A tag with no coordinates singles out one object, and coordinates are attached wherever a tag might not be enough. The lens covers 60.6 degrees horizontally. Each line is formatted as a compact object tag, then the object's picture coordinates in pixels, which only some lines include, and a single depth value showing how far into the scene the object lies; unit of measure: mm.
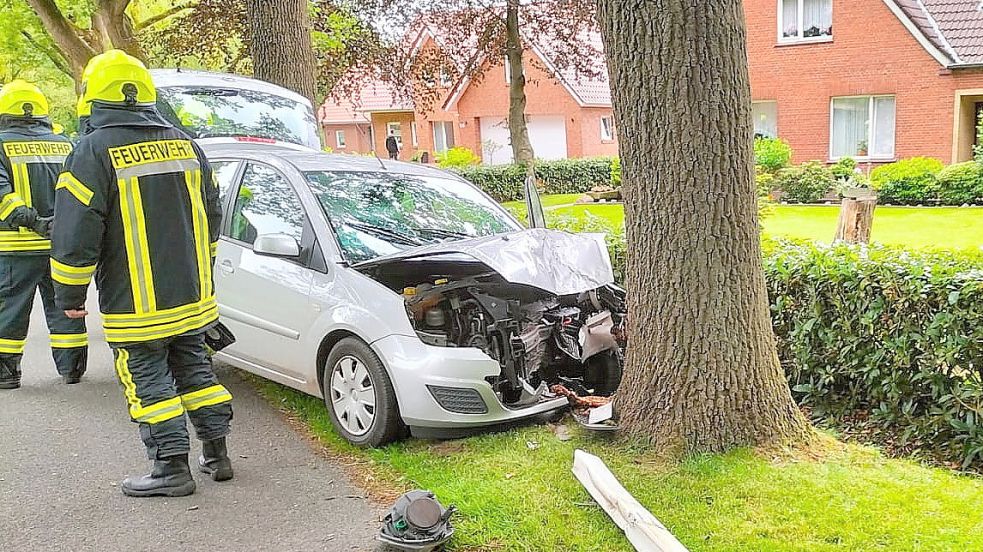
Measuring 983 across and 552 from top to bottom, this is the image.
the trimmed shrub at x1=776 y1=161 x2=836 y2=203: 19359
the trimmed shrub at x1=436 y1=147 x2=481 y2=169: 26328
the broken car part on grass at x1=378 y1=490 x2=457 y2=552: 3787
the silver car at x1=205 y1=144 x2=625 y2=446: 4891
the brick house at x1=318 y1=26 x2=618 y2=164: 31156
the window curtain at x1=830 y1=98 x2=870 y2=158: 22016
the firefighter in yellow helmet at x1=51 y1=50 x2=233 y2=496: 4145
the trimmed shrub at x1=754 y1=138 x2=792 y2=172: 20297
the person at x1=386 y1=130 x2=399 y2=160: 30578
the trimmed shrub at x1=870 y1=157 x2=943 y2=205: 17750
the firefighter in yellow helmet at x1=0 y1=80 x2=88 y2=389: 6340
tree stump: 7754
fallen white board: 3553
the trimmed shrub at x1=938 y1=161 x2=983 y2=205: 17031
